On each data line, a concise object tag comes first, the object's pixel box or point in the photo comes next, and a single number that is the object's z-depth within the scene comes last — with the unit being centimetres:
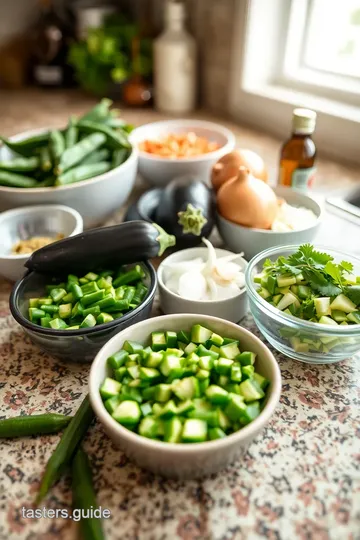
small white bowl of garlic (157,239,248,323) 76
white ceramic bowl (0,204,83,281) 94
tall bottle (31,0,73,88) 192
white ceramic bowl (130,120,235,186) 111
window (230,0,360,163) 135
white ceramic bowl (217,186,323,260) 87
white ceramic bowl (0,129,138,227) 95
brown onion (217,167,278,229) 87
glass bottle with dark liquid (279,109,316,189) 100
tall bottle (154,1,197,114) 159
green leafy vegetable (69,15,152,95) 168
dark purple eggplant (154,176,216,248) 89
